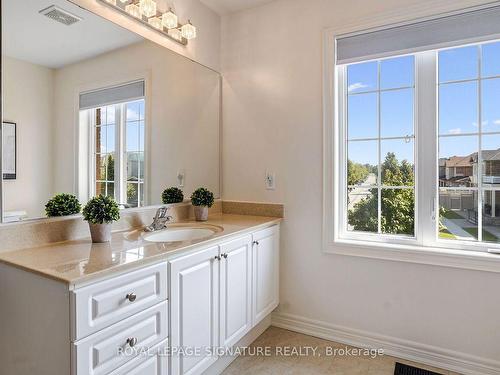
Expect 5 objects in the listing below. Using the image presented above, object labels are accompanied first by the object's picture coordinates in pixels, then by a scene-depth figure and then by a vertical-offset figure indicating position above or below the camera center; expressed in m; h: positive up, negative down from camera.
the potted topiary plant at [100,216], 1.46 -0.15
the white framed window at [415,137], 1.83 +0.32
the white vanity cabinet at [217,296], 1.44 -0.62
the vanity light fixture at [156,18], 1.78 +1.05
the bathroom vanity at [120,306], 1.04 -0.48
